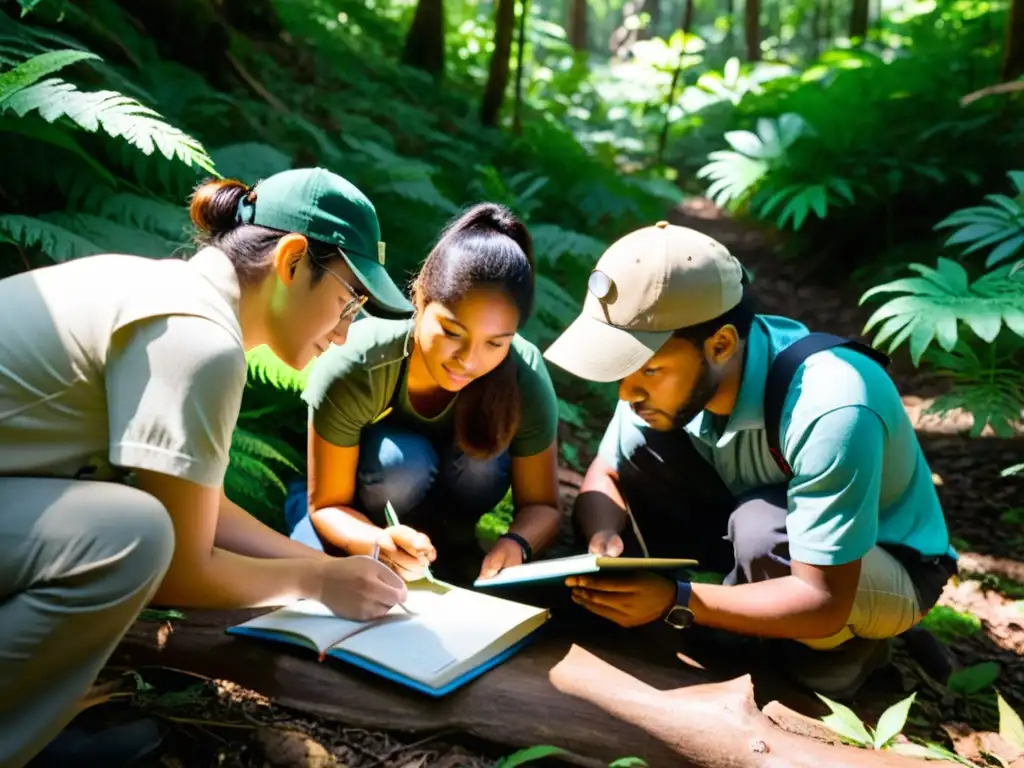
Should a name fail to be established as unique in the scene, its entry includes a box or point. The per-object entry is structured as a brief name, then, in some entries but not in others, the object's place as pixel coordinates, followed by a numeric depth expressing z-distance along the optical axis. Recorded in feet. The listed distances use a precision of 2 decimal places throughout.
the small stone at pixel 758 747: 6.36
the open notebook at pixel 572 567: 6.63
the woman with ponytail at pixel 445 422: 7.84
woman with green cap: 5.16
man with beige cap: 6.98
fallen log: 6.47
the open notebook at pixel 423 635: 6.60
